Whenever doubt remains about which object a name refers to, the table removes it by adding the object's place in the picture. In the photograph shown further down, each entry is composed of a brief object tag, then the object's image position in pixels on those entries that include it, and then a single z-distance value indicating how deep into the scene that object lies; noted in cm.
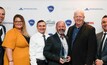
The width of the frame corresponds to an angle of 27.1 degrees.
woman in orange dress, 347
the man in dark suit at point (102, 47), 342
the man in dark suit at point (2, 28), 369
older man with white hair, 333
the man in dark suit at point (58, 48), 335
